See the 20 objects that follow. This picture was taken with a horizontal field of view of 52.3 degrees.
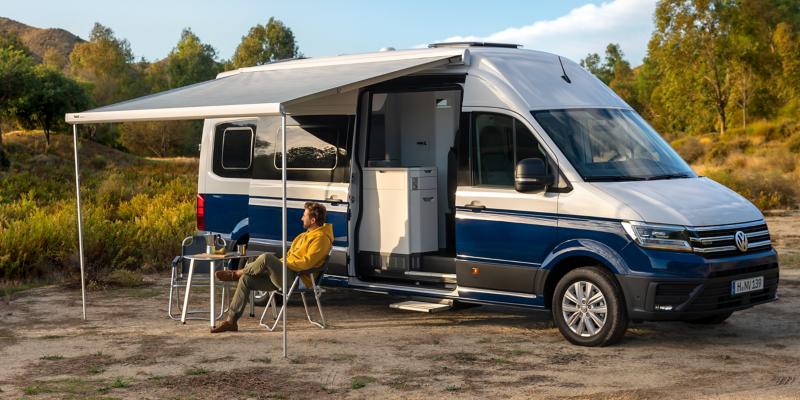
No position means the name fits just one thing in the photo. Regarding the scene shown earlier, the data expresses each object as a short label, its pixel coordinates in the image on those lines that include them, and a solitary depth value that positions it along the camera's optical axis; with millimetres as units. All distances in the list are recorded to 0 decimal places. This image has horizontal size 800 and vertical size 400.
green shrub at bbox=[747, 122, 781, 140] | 37000
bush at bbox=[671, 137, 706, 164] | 33812
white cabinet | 7945
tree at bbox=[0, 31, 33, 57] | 79931
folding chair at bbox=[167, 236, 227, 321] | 8266
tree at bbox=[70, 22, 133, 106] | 84062
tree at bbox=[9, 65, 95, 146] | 41719
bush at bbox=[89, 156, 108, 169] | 36281
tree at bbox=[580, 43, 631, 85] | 97438
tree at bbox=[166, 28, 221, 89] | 77375
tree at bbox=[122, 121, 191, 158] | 67812
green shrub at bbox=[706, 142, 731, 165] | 31012
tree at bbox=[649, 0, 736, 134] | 45906
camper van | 6395
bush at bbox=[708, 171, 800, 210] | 18438
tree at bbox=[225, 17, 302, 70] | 72312
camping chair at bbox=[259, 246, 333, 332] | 7425
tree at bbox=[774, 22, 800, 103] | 42875
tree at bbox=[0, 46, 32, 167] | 38088
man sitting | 7434
